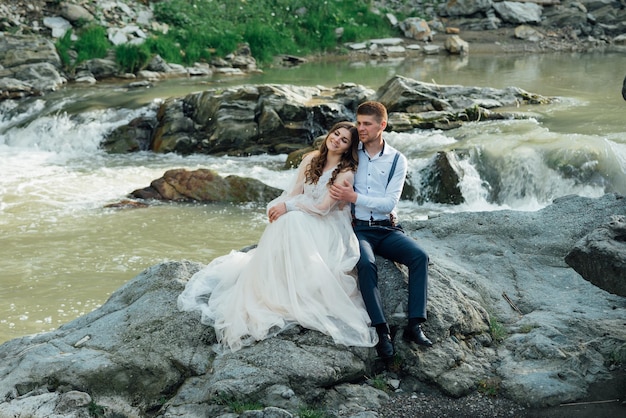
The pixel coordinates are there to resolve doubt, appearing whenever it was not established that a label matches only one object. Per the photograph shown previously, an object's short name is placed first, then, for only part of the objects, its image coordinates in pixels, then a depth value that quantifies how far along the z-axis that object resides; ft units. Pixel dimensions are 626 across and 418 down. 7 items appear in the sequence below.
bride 17.44
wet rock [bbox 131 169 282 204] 44.42
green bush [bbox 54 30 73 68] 84.02
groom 17.62
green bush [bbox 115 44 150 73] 86.12
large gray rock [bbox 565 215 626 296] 17.17
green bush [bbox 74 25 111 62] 86.12
